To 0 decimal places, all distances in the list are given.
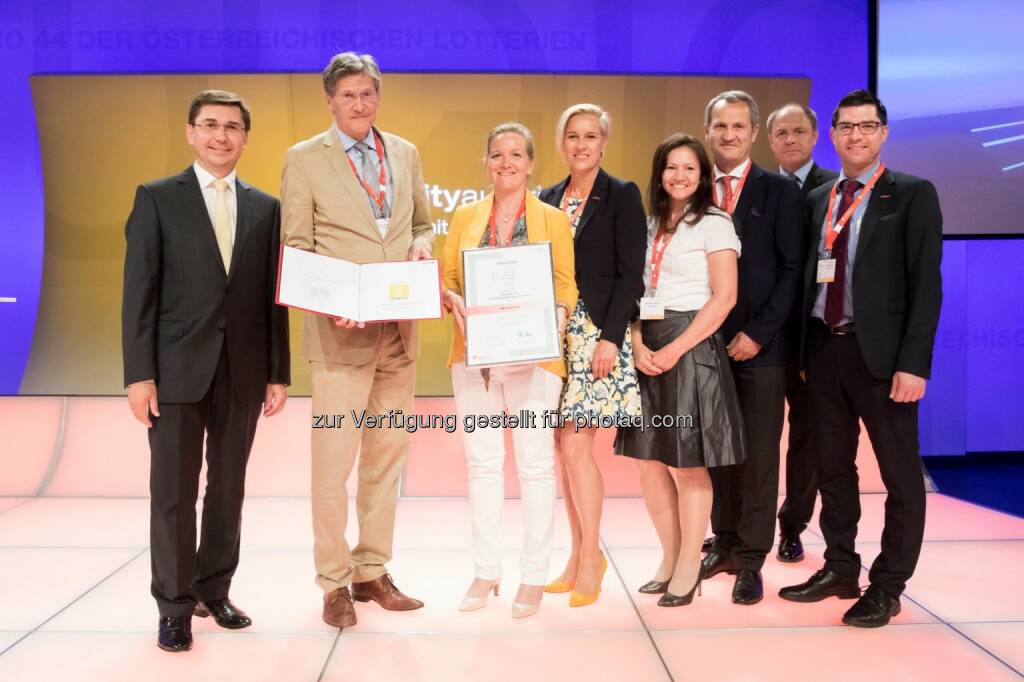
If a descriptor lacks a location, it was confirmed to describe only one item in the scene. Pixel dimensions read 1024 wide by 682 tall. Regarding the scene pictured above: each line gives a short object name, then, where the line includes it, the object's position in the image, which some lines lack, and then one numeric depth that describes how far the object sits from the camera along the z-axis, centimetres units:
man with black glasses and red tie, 298
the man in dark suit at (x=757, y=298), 324
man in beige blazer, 294
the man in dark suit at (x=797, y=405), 388
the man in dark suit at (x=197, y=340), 279
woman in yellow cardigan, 300
